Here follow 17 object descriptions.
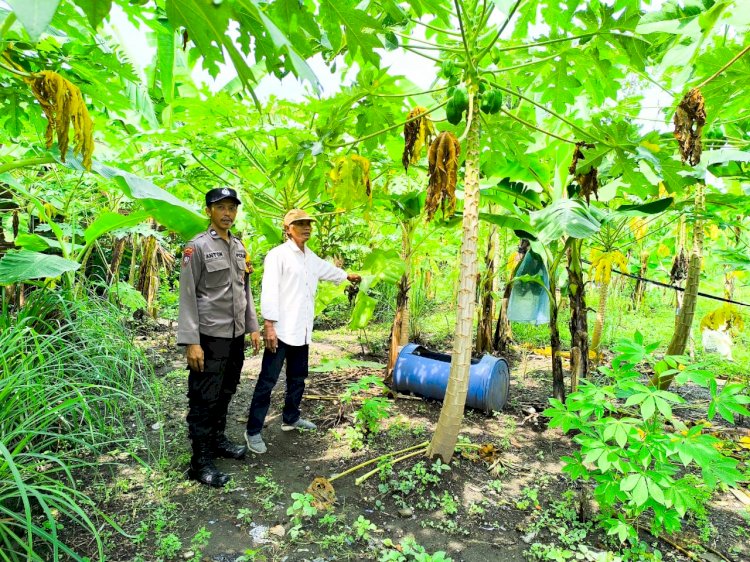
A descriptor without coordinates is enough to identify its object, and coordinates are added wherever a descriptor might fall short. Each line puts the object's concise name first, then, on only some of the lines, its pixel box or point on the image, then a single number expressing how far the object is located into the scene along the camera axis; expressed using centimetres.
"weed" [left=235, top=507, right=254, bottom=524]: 241
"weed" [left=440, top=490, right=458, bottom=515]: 252
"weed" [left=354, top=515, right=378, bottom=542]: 225
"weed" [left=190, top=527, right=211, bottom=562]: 209
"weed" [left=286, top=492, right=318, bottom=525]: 227
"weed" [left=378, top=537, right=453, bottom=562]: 200
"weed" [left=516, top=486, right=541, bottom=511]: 259
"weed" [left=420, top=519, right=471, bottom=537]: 237
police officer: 277
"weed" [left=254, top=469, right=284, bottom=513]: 254
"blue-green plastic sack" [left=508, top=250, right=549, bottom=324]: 443
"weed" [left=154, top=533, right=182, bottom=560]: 210
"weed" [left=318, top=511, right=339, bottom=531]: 236
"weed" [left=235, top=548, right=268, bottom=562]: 208
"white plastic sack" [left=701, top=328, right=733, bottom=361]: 597
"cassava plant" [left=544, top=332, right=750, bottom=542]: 183
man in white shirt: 328
